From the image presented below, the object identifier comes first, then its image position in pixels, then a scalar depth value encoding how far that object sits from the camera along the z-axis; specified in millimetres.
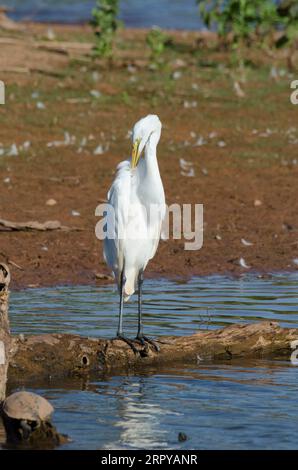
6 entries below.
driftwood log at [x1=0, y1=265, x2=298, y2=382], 7328
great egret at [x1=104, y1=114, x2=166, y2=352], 8117
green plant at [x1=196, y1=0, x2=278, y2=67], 17672
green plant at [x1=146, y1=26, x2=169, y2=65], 17688
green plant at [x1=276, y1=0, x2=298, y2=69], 17734
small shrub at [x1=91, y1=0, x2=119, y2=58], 17312
